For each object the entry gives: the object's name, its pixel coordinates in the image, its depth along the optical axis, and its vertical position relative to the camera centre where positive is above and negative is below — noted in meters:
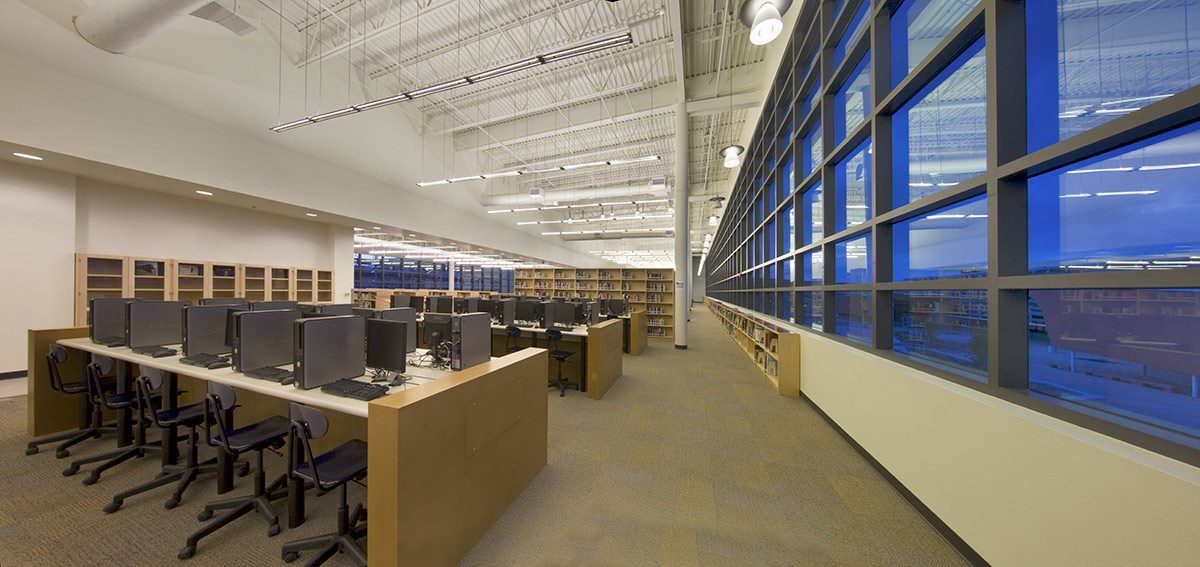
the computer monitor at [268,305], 3.72 -0.24
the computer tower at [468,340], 2.53 -0.43
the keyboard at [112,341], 3.11 -0.53
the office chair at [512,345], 5.75 -1.05
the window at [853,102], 3.18 +1.92
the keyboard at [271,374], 2.12 -0.58
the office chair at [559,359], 4.53 -1.01
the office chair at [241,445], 1.88 -0.93
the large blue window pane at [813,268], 4.21 +0.24
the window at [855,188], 3.17 +1.03
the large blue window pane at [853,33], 3.14 +2.65
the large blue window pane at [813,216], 4.02 +0.90
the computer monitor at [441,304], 6.22 -0.35
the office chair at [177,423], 2.18 -0.94
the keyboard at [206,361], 2.39 -0.56
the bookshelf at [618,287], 9.84 -0.04
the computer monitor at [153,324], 2.92 -0.35
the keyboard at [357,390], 1.83 -0.60
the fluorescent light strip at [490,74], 3.49 +2.55
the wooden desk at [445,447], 1.37 -0.85
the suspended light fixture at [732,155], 6.17 +2.46
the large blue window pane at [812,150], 4.14 +1.77
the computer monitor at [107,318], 3.13 -0.31
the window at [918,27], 2.36 +1.98
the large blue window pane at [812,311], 4.38 -0.34
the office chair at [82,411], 2.72 -1.16
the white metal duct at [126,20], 3.34 +2.78
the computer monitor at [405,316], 3.13 -0.31
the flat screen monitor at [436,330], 2.71 -0.37
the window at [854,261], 3.20 +0.27
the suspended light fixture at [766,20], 3.19 +2.60
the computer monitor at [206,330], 2.64 -0.36
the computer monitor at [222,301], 4.07 -0.20
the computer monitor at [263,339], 2.25 -0.38
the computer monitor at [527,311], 5.50 -0.42
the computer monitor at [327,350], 1.96 -0.41
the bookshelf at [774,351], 4.35 -1.02
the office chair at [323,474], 1.60 -0.94
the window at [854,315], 3.33 -0.32
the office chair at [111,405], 2.44 -0.92
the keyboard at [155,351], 2.70 -0.55
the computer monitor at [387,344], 2.21 -0.40
